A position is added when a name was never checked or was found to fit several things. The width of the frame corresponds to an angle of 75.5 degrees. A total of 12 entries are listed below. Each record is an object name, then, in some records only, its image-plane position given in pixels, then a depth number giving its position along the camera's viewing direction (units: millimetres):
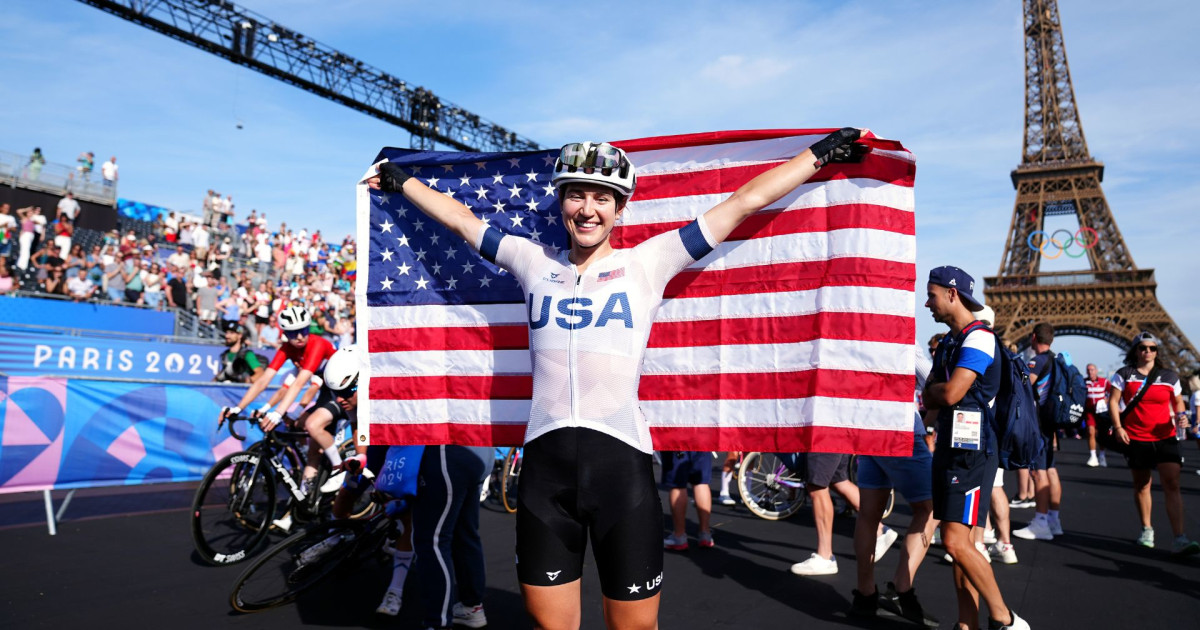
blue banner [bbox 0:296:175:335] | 15312
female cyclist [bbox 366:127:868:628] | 2926
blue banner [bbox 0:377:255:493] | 7738
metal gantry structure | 27406
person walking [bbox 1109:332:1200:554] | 7660
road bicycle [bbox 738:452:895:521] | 9641
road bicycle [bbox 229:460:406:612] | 5250
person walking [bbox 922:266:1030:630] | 4430
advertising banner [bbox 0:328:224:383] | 12805
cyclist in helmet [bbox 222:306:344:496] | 7430
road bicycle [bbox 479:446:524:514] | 9828
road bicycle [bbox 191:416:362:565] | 6844
